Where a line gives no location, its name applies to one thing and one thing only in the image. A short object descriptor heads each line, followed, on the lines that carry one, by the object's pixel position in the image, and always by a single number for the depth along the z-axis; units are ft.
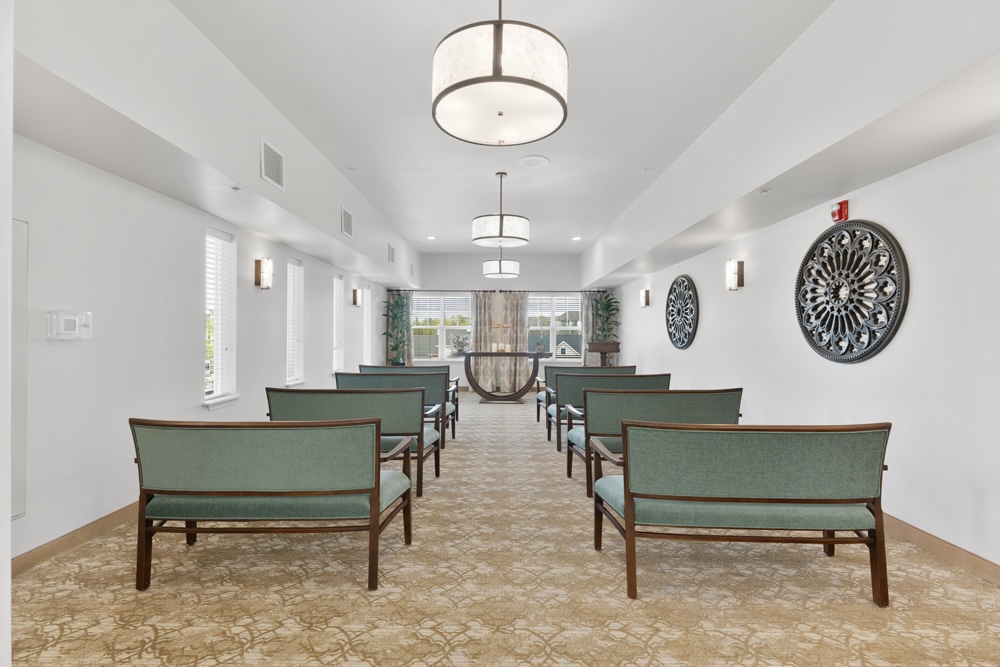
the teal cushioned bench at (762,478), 7.26
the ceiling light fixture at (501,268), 26.13
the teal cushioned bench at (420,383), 14.73
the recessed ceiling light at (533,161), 15.99
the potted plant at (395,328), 33.65
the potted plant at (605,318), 33.42
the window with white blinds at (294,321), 19.57
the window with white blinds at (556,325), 36.02
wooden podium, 27.63
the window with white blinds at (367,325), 29.50
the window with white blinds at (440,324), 36.42
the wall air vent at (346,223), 18.06
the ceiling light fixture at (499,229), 17.62
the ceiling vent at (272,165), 11.93
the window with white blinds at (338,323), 24.94
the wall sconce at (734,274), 16.55
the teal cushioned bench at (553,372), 18.38
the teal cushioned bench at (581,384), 14.87
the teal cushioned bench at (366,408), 11.29
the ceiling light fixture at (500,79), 6.81
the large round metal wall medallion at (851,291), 10.24
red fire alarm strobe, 11.66
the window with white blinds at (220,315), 14.43
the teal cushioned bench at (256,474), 7.59
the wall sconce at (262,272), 16.40
